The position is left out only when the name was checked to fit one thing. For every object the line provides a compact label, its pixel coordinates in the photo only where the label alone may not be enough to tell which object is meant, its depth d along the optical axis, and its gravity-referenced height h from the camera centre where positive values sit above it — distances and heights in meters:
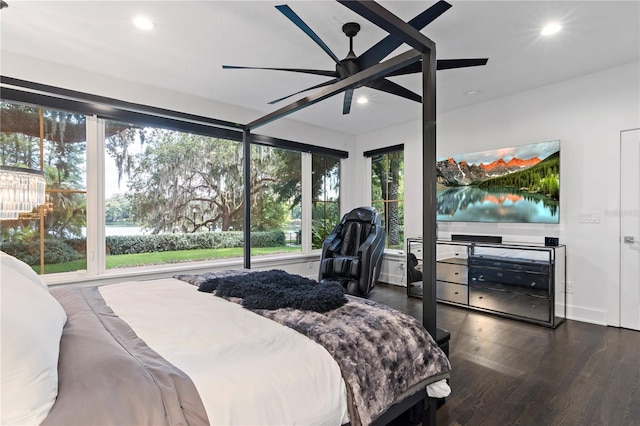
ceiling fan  1.90 +1.13
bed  0.83 -0.52
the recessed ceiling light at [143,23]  2.30 +1.42
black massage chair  3.93 -0.55
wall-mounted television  3.54 +0.33
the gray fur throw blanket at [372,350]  1.21 -0.60
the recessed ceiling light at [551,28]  2.42 +1.44
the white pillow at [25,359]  0.76 -0.39
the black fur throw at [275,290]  1.64 -0.47
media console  3.27 -0.77
